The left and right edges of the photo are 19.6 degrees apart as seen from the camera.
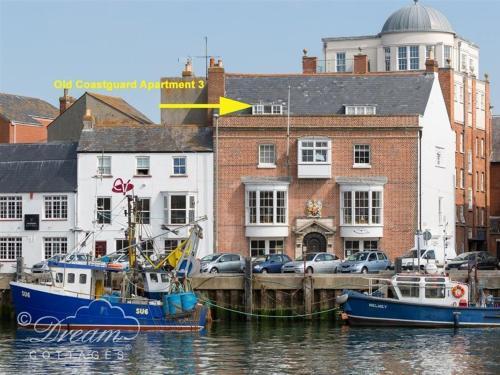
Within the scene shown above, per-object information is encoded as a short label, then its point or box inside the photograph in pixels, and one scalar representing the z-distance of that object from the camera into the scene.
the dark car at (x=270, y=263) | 77.12
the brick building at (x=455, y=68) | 99.69
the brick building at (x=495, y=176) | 114.19
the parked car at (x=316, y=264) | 76.25
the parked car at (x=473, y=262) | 80.38
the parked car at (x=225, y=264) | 76.69
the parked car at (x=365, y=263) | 76.12
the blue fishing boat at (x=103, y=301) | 63.97
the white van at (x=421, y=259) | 76.66
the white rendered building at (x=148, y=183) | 88.25
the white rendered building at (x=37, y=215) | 88.75
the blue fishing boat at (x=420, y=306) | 65.06
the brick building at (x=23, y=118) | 115.19
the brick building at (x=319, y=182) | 87.94
